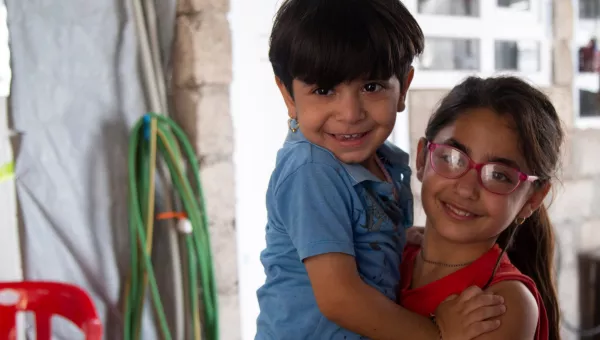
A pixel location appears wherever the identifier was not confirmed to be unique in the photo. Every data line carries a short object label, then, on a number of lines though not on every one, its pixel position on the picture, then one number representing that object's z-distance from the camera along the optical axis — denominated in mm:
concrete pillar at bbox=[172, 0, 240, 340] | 1975
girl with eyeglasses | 1066
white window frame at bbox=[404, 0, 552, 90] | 2547
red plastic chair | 1620
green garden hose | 1905
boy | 981
